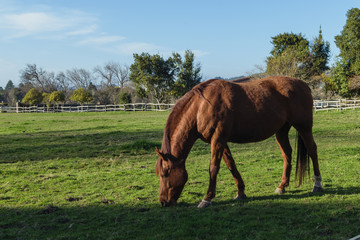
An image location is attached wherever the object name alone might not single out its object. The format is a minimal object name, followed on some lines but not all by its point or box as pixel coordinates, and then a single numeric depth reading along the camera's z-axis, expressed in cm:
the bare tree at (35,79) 7869
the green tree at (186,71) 5084
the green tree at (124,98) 4834
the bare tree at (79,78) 8906
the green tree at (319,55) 4219
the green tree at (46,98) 5888
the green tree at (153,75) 4900
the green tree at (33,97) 5668
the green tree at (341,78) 3397
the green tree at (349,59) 3375
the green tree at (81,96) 5406
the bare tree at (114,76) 8281
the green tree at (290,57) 3816
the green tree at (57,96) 5472
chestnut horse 479
